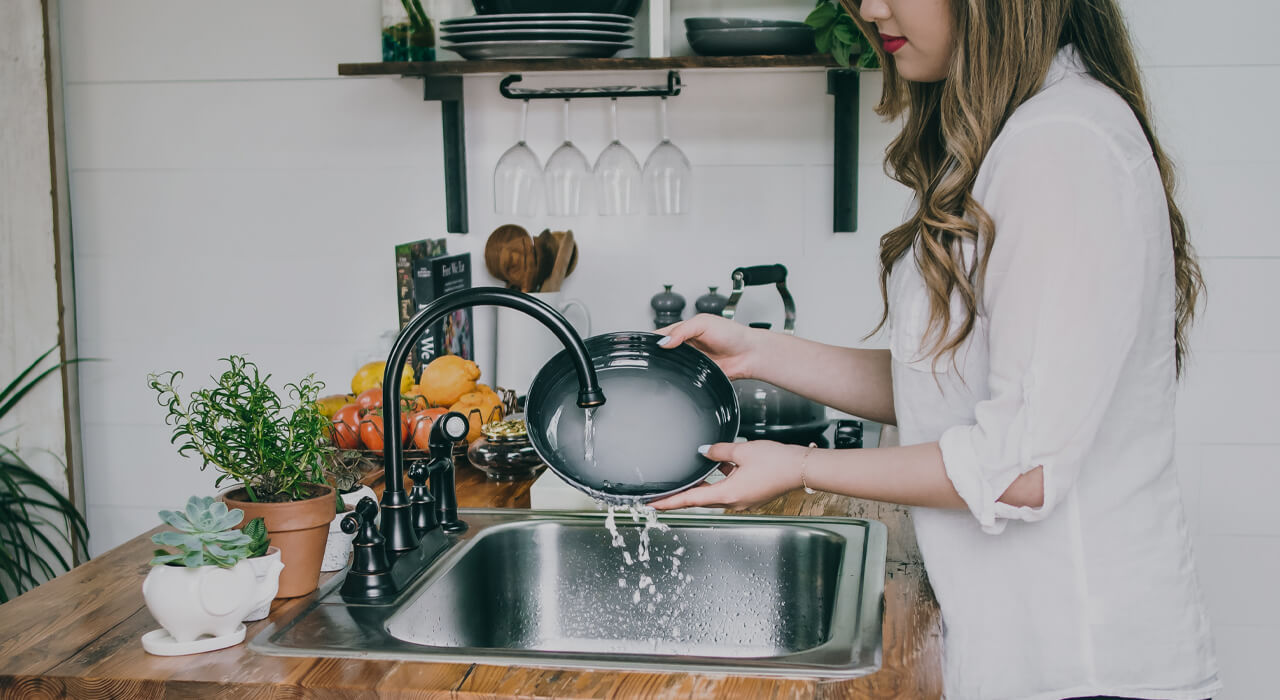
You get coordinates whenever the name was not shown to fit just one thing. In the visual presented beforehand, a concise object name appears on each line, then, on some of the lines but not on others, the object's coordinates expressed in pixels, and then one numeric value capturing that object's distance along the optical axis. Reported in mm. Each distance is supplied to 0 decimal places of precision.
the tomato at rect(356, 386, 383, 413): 1860
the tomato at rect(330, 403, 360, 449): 1849
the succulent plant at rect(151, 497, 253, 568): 1057
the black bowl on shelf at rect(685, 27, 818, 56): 2025
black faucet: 1161
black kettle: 1930
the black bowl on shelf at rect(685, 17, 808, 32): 2020
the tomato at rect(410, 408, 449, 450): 1785
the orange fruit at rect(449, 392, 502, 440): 1868
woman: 980
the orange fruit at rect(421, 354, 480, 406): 1898
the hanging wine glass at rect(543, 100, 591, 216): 2160
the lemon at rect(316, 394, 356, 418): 1994
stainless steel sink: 1430
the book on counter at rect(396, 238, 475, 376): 2074
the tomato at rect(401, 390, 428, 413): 1854
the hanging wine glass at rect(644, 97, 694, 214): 2176
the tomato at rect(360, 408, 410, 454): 1824
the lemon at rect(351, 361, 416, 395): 2002
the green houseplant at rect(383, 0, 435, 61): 2180
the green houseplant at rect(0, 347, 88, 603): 2408
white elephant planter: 1053
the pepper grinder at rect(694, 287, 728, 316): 2188
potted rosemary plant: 1176
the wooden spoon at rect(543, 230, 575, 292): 2264
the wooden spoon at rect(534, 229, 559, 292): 2297
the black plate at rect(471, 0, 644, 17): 2166
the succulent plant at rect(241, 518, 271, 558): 1113
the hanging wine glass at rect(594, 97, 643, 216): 2170
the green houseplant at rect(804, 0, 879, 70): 1962
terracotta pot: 1174
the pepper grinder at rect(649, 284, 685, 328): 2236
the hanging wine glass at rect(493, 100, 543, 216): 2176
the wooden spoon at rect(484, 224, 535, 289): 2285
